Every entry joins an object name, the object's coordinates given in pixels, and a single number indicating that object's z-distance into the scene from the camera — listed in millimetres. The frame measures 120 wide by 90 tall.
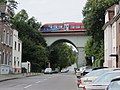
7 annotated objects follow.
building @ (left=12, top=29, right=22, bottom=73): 65562
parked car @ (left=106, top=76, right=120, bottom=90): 8117
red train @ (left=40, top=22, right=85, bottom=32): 101875
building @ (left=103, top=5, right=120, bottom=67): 47269
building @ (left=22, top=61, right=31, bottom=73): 70869
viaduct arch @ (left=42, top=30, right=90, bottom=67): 101750
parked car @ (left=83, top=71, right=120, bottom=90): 12648
